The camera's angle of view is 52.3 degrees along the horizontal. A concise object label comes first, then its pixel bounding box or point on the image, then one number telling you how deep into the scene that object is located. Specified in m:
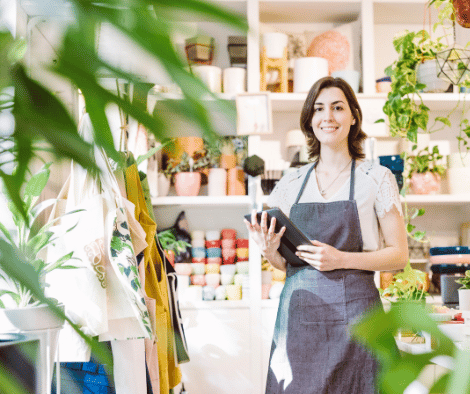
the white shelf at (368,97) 2.54
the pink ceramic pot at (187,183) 2.54
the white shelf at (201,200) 2.48
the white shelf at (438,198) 2.52
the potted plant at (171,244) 2.47
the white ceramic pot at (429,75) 2.14
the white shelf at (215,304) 2.45
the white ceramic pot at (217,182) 2.57
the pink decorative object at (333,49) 2.65
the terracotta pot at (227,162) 2.59
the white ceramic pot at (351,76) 2.56
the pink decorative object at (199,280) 2.50
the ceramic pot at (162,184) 2.54
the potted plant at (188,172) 2.54
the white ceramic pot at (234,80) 2.55
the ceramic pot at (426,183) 2.57
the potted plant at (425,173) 2.57
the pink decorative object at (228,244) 2.57
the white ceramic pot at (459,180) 2.56
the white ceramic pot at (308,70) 2.53
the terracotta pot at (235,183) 2.57
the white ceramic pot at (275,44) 2.51
